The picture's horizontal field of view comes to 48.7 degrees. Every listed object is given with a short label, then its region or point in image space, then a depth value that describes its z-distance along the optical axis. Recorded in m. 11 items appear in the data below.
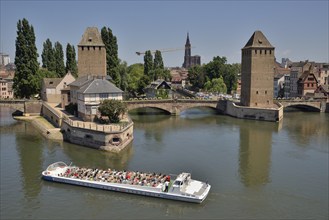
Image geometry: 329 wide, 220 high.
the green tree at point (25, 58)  67.56
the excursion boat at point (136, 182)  28.14
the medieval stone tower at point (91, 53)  71.06
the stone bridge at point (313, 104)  79.69
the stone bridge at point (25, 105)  66.07
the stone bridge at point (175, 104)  73.88
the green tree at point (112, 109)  46.03
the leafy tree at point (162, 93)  89.38
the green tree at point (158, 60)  120.19
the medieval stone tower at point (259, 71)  70.81
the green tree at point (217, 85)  106.19
